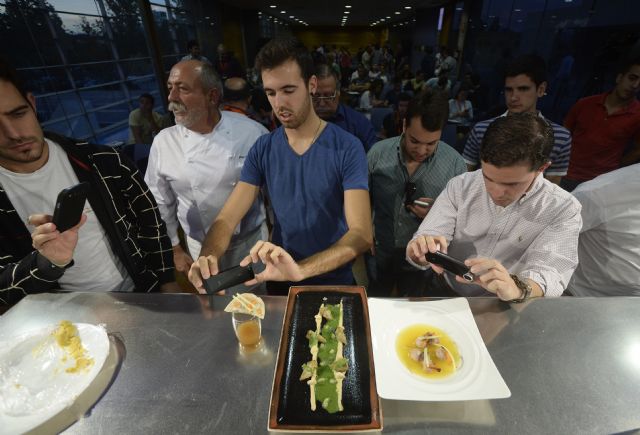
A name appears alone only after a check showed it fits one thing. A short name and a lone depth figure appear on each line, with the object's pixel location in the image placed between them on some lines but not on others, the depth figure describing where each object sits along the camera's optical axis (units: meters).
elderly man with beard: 2.12
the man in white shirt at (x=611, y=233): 1.59
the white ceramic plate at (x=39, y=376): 0.92
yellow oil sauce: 1.06
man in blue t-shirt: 1.63
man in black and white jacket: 1.33
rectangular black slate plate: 0.89
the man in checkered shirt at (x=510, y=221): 1.31
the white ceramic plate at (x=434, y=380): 0.95
